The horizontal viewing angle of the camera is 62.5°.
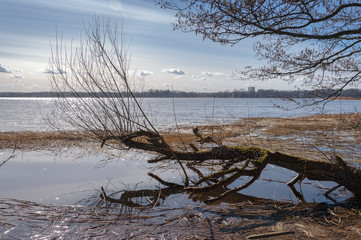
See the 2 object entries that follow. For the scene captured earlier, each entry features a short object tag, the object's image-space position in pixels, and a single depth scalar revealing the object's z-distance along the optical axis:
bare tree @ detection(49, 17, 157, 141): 7.23
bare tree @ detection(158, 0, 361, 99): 6.29
